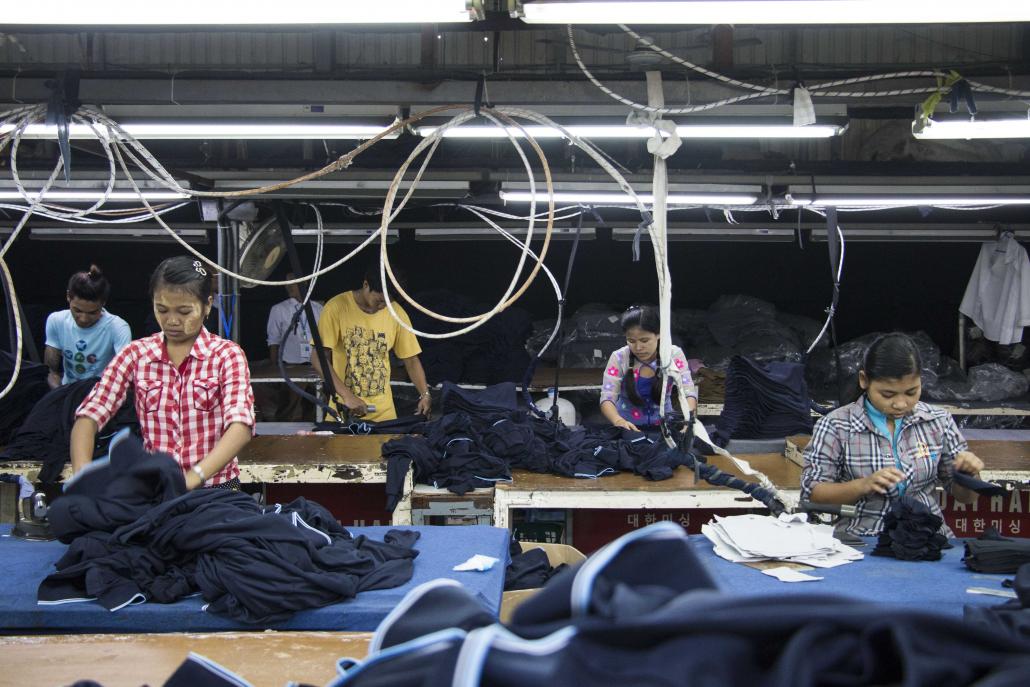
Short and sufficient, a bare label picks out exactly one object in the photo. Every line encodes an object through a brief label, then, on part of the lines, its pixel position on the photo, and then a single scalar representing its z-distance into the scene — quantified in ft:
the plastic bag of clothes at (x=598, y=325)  27.04
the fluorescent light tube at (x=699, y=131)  12.65
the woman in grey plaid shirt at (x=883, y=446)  9.64
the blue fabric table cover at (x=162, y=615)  7.21
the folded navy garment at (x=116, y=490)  7.81
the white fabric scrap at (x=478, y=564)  8.19
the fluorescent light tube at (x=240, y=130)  12.56
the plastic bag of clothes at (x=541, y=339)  26.25
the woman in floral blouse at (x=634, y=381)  15.48
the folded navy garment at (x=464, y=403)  15.87
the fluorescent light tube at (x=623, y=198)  17.30
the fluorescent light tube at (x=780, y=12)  7.02
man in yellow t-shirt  17.35
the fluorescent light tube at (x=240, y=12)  7.23
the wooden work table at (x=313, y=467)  13.48
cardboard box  11.04
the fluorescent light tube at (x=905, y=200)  17.53
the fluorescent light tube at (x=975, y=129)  12.16
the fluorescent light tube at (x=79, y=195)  15.75
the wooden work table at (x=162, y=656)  6.08
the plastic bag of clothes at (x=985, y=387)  23.99
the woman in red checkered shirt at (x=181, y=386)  9.91
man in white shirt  27.07
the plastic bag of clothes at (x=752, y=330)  25.71
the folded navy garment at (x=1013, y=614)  4.89
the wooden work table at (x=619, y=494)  12.51
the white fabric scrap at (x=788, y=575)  7.95
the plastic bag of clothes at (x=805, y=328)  26.61
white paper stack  8.54
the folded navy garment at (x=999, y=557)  8.02
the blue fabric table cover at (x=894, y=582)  7.34
